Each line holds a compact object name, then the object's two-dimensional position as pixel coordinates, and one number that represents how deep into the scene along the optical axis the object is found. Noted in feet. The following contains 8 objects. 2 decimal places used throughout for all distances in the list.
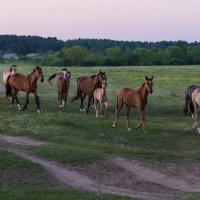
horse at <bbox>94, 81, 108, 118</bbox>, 86.22
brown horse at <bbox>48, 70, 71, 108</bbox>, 100.47
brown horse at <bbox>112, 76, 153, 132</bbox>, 72.42
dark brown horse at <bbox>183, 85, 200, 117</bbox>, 85.96
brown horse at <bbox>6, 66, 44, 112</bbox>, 91.66
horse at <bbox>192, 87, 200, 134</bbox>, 75.44
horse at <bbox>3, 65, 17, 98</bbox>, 109.52
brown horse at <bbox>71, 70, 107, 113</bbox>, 92.43
